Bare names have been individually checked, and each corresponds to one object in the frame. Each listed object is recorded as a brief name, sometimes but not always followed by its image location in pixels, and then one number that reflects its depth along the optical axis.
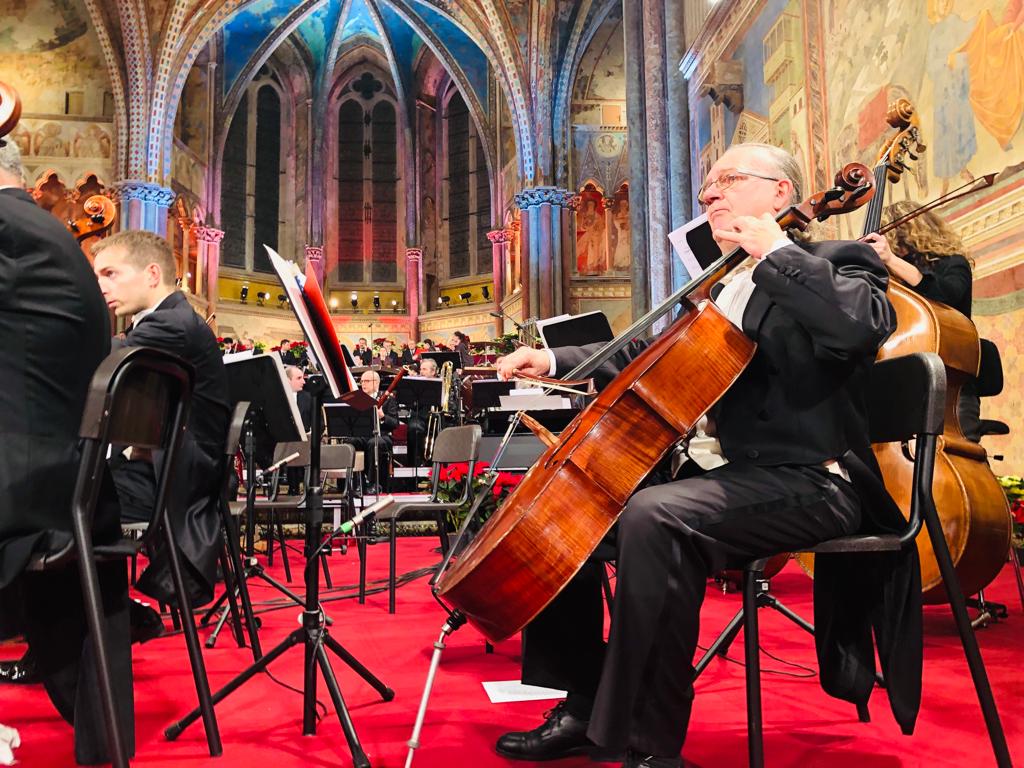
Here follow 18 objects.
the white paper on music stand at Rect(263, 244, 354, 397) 2.30
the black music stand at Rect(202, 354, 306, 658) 3.66
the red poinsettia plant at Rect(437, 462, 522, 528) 4.20
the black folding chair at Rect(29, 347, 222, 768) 1.68
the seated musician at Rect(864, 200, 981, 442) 3.62
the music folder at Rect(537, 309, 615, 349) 5.49
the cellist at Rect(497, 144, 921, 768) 1.74
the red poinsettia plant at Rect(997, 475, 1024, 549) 4.14
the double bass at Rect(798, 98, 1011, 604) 2.88
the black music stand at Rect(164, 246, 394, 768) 2.30
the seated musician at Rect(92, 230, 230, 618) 2.98
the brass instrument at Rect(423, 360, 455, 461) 10.59
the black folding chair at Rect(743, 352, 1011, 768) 1.73
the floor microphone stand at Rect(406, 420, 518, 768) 1.85
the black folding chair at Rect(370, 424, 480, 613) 4.32
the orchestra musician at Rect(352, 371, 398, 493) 9.64
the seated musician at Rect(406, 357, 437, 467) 11.85
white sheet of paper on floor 2.69
